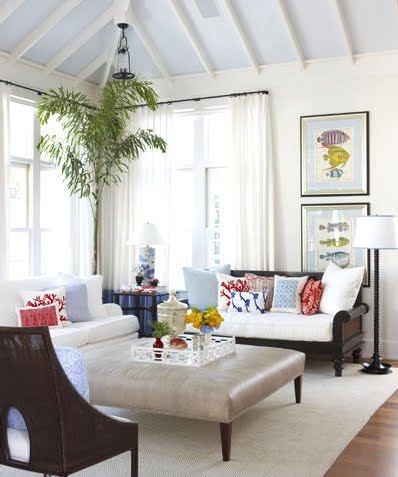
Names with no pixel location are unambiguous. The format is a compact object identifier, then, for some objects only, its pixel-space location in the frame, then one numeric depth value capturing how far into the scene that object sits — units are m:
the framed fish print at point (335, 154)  7.12
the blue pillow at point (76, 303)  6.28
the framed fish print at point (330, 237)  7.12
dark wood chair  2.86
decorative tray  4.55
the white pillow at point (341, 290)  6.55
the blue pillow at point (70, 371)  3.07
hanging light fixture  7.08
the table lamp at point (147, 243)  7.30
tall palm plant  7.19
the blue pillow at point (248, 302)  6.82
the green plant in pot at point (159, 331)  4.65
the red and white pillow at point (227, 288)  6.97
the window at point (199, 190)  7.89
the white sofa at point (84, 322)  5.78
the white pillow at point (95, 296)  6.63
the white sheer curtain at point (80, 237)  7.82
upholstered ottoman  4.01
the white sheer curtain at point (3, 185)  6.65
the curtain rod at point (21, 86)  6.77
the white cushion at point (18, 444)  3.03
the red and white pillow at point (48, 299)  5.93
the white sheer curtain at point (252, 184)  7.42
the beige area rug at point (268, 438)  3.85
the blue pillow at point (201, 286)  7.21
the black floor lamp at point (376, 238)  6.27
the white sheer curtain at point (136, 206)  7.96
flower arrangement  4.72
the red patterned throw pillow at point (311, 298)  6.64
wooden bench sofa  6.12
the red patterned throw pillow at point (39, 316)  5.75
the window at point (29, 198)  7.14
